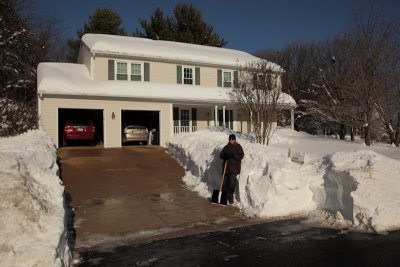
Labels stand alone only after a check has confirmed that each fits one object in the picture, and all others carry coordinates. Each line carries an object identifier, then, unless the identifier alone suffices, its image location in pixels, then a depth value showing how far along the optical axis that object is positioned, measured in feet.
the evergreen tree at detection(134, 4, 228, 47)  139.33
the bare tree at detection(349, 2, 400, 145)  79.25
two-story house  67.31
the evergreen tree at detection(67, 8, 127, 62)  136.15
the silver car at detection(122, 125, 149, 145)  74.13
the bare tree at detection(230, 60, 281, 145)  61.21
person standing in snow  33.06
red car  69.31
